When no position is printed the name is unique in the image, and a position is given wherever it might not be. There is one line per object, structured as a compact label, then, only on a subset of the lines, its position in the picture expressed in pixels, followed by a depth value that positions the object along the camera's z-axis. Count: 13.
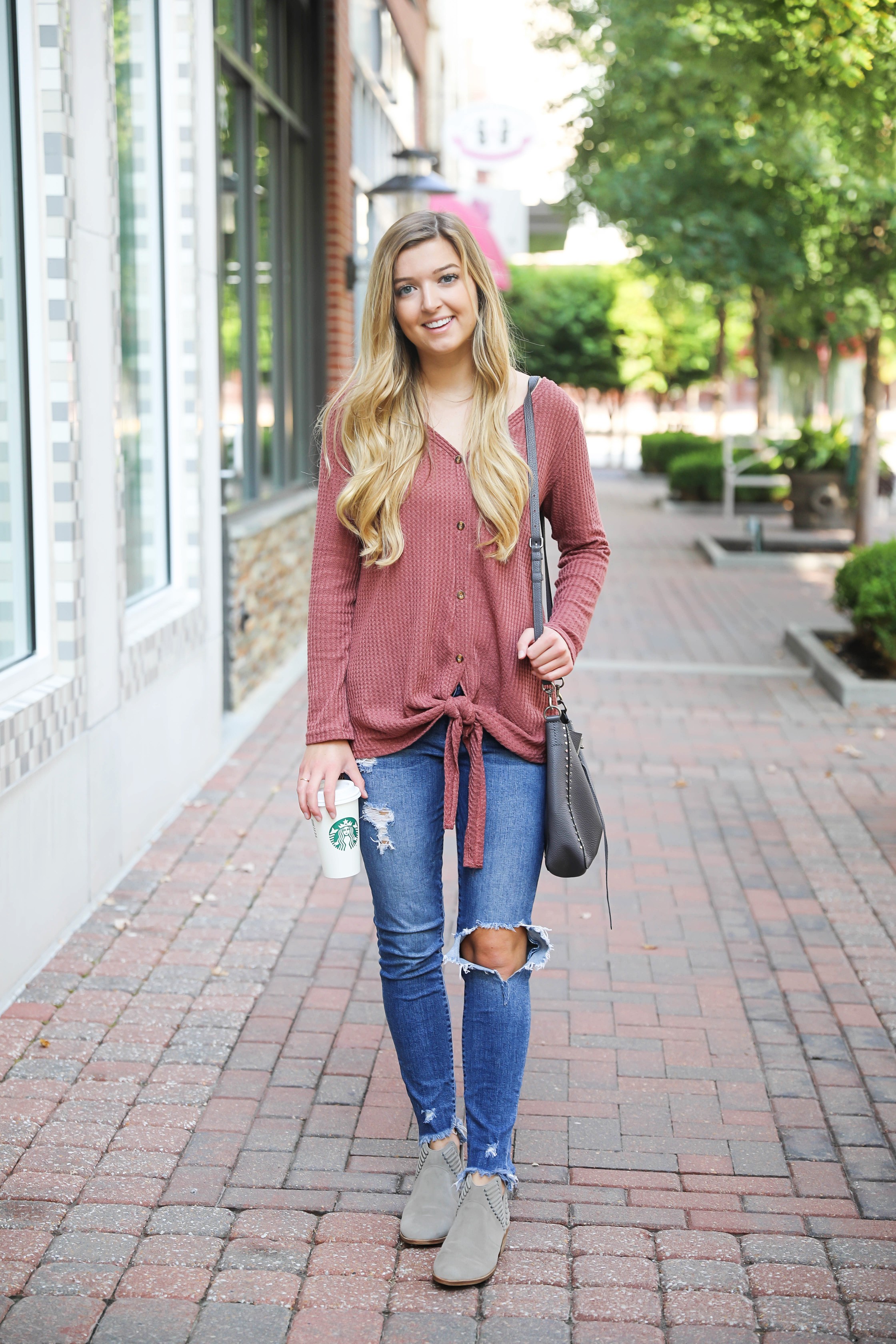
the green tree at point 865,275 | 13.98
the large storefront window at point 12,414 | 4.26
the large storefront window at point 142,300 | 5.77
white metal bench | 18.45
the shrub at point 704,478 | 21.22
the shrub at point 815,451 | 17.66
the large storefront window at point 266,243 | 8.03
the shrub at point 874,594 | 8.29
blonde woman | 2.70
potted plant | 17.48
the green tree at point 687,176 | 12.62
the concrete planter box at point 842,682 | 8.16
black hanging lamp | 9.16
